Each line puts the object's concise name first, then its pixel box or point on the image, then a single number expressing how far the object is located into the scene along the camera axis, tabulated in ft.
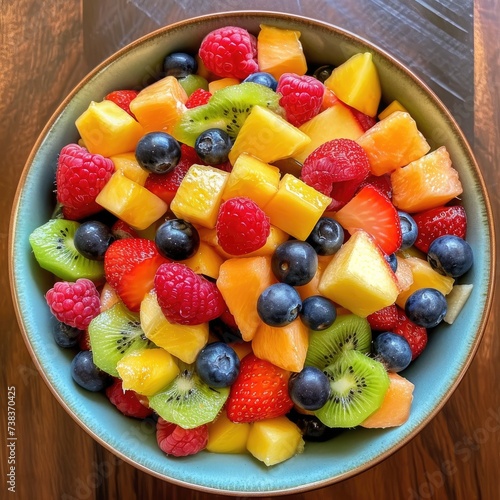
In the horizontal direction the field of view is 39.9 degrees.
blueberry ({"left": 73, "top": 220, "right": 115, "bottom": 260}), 0.92
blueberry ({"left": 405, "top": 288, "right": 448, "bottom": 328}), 0.88
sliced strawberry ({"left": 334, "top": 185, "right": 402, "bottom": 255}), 0.88
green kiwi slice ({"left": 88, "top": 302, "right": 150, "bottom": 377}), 0.89
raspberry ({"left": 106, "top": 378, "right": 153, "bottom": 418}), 0.93
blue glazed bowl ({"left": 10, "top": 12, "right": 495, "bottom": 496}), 0.88
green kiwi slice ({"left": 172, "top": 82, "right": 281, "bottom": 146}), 0.90
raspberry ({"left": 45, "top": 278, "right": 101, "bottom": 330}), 0.89
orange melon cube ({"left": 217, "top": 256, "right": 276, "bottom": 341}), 0.86
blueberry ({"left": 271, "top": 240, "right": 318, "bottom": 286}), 0.83
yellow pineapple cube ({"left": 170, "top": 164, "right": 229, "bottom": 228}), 0.86
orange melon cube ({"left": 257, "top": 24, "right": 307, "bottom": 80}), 0.96
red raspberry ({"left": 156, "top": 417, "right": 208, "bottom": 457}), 0.88
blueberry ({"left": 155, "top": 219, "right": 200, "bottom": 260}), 0.85
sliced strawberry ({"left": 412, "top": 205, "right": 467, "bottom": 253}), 0.92
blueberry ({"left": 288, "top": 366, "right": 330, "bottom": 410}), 0.85
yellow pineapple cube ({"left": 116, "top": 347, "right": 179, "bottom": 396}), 0.86
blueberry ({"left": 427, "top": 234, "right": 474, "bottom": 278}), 0.89
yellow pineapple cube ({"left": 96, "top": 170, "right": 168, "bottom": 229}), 0.90
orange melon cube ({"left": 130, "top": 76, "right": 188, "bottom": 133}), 0.92
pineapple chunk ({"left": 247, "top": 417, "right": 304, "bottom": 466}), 0.88
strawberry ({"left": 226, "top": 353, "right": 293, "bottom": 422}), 0.87
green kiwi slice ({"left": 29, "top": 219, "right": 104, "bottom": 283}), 0.93
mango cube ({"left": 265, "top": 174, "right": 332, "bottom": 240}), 0.84
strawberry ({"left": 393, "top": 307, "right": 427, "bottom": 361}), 0.92
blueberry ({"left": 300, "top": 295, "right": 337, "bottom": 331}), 0.85
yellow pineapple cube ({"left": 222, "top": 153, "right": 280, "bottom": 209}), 0.85
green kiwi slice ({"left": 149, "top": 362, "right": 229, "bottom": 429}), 0.87
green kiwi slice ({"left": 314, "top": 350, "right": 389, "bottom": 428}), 0.86
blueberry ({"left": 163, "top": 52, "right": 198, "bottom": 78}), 0.98
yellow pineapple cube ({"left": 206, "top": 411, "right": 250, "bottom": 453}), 0.91
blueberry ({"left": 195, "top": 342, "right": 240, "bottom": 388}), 0.85
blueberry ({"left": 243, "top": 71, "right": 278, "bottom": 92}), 0.93
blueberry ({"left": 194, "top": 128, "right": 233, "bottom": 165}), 0.88
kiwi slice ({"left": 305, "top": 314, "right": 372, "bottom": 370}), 0.89
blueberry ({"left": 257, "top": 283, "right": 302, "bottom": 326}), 0.82
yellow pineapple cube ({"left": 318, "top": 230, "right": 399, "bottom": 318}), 0.83
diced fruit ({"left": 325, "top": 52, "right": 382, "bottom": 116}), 0.93
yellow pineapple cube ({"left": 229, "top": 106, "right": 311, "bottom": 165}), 0.87
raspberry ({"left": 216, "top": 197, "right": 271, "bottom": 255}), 0.81
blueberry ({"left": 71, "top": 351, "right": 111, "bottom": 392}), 0.92
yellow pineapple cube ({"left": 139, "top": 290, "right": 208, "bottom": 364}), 0.87
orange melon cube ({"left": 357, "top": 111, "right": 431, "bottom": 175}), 0.90
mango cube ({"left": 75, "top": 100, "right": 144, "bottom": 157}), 0.92
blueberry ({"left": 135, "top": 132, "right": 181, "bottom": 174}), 0.88
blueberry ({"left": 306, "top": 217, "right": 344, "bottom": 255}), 0.87
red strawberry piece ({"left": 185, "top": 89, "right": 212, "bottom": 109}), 0.94
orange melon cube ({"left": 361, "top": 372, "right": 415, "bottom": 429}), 0.87
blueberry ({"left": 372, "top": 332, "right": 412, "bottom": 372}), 0.88
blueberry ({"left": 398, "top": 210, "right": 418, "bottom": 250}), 0.91
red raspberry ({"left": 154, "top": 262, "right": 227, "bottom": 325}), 0.83
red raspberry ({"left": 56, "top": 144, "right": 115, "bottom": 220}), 0.90
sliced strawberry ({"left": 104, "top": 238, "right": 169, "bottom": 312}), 0.89
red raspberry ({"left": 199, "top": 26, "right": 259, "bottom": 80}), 0.94
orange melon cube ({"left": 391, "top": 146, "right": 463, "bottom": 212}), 0.91
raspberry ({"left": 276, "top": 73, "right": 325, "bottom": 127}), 0.89
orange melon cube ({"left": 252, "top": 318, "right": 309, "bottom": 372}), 0.85
